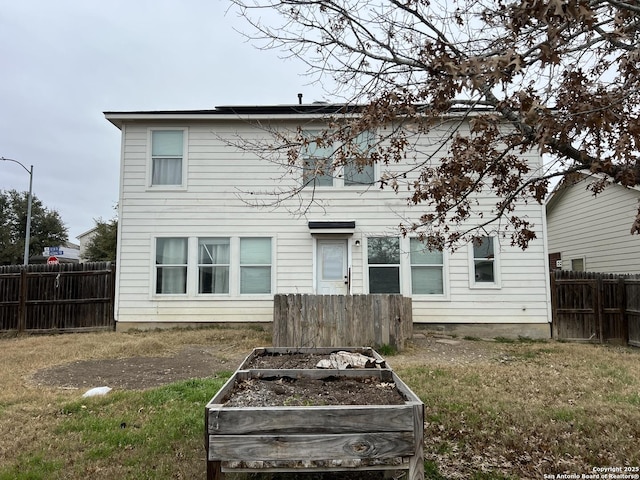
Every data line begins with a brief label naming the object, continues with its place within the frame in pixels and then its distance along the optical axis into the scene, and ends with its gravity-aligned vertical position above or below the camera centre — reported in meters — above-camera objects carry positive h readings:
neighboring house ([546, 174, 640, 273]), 12.88 +1.45
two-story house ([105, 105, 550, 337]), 10.63 +0.63
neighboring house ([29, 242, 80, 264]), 20.80 +1.03
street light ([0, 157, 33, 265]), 17.44 +4.16
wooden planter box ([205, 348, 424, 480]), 2.41 -0.98
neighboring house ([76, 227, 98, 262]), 47.95 +4.11
